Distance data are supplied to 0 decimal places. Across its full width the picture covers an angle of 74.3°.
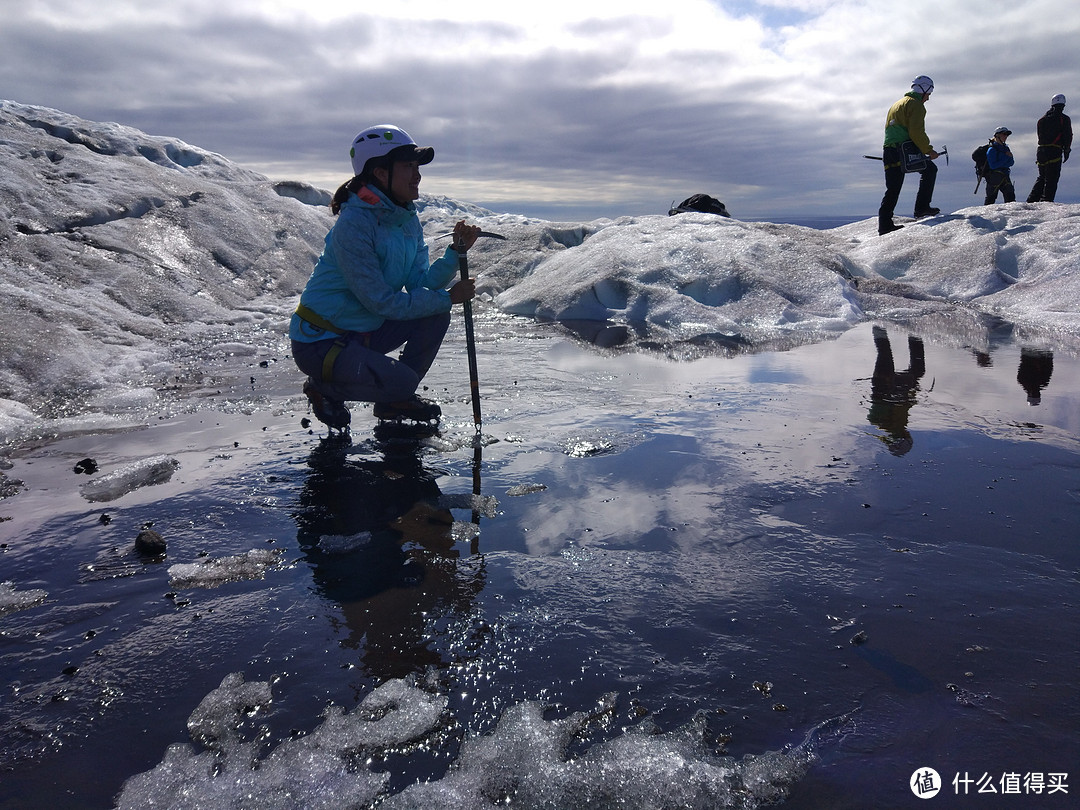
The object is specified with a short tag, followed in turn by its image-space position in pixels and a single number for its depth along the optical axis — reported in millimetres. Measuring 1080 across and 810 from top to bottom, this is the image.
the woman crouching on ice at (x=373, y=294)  4699
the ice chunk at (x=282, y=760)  2033
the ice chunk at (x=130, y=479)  4105
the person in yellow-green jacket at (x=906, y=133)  12445
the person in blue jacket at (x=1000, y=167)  15414
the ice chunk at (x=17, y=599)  2971
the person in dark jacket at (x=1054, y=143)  14758
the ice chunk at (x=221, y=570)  3178
